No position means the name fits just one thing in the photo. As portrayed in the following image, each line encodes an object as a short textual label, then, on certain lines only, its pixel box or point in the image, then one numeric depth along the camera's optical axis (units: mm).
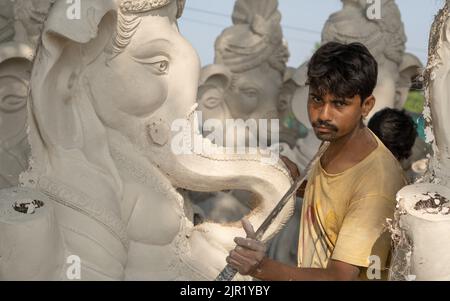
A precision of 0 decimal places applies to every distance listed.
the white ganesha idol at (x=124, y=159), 4496
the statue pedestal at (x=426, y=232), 3554
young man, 3747
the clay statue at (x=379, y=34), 7235
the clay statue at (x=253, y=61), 7637
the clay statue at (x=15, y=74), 5356
